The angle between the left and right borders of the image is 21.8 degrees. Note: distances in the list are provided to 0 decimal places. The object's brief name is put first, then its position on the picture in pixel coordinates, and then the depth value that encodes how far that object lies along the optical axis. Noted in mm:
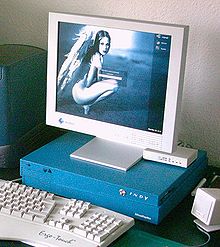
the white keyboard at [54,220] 1224
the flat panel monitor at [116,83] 1352
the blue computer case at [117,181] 1327
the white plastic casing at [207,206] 1282
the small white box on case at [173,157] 1440
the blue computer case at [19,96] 1563
